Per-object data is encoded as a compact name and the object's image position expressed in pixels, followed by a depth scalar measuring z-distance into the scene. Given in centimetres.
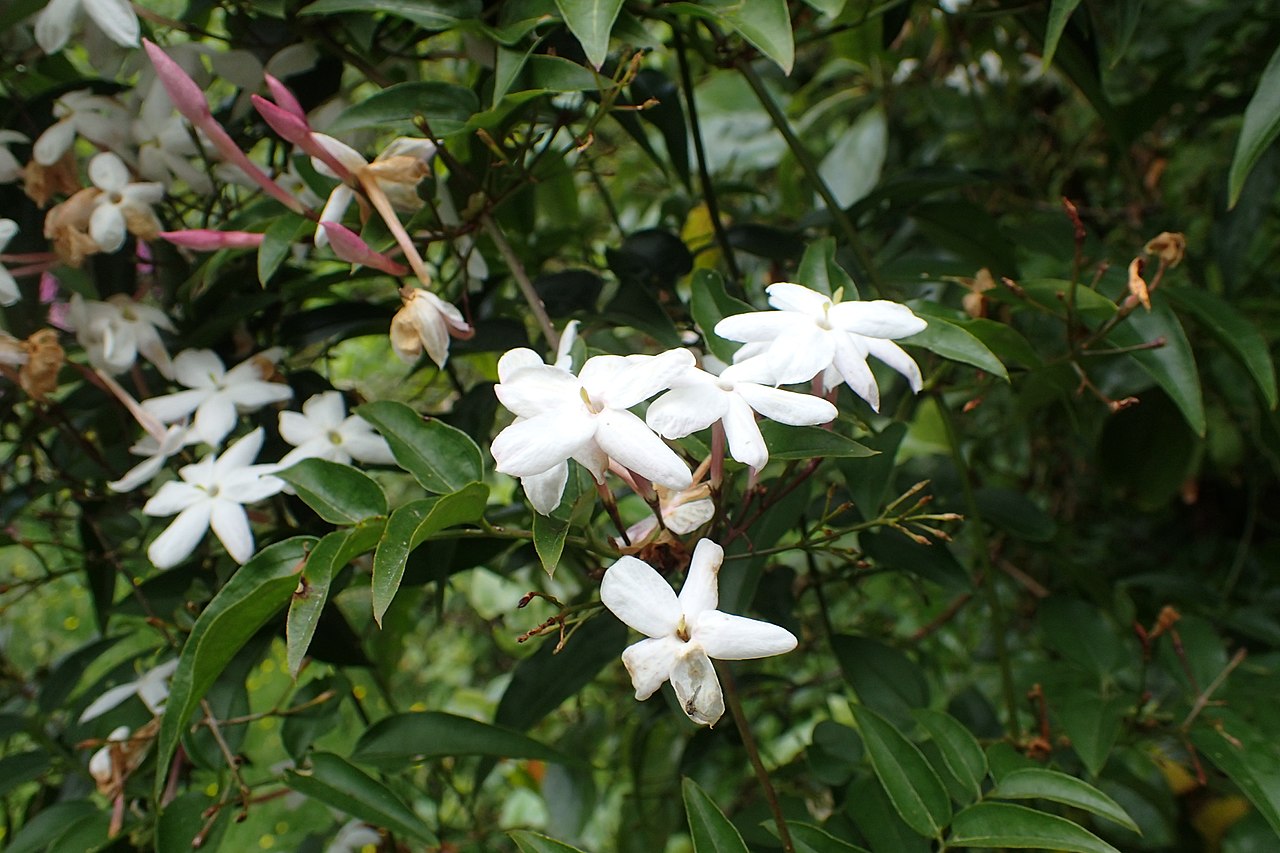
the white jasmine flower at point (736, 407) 34
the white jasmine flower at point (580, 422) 33
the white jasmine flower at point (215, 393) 55
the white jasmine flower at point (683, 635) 34
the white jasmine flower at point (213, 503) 48
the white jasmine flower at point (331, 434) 51
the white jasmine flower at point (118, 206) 54
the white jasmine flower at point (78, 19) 52
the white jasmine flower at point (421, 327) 45
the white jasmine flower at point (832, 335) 38
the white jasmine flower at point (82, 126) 56
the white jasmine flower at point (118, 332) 56
